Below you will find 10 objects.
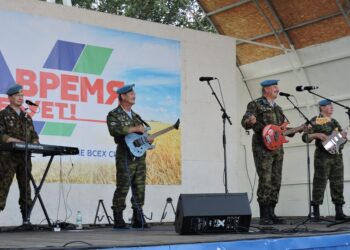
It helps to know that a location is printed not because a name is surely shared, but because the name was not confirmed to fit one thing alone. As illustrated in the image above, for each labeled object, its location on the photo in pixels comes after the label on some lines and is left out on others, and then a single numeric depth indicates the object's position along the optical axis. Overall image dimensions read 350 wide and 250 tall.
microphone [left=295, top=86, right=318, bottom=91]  7.93
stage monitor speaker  5.57
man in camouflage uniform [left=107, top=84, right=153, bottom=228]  7.82
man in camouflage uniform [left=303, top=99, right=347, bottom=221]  9.46
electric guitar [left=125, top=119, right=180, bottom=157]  7.83
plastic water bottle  8.64
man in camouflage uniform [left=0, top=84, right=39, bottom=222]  7.91
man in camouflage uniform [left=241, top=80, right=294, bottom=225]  8.33
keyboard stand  7.82
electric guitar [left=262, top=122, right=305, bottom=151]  8.21
